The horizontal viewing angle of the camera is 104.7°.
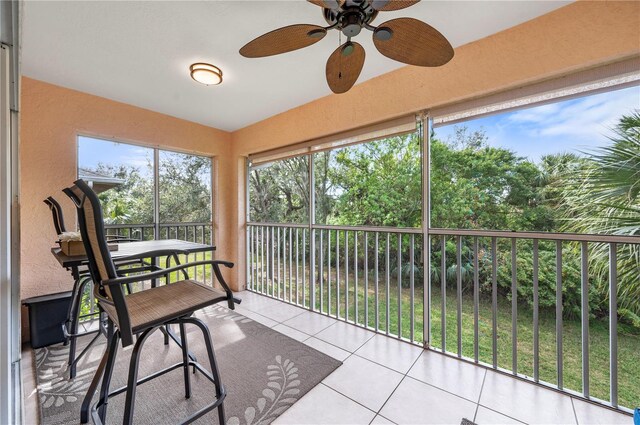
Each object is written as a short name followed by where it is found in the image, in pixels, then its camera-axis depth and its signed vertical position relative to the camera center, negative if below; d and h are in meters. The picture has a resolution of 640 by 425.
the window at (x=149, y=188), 2.70 +0.32
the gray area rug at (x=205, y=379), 1.45 -1.17
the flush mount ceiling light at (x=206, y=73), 2.06 +1.21
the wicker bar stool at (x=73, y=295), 1.74 -0.59
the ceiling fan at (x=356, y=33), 1.11 +0.87
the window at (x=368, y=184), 3.85 +0.48
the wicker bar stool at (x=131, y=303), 0.96 -0.45
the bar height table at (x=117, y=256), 1.43 -0.25
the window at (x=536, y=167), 1.68 +0.41
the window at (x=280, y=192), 3.99 +0.36
